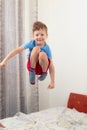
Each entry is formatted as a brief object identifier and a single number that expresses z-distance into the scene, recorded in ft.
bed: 5.48
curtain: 7.22
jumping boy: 3.50
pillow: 6.88
